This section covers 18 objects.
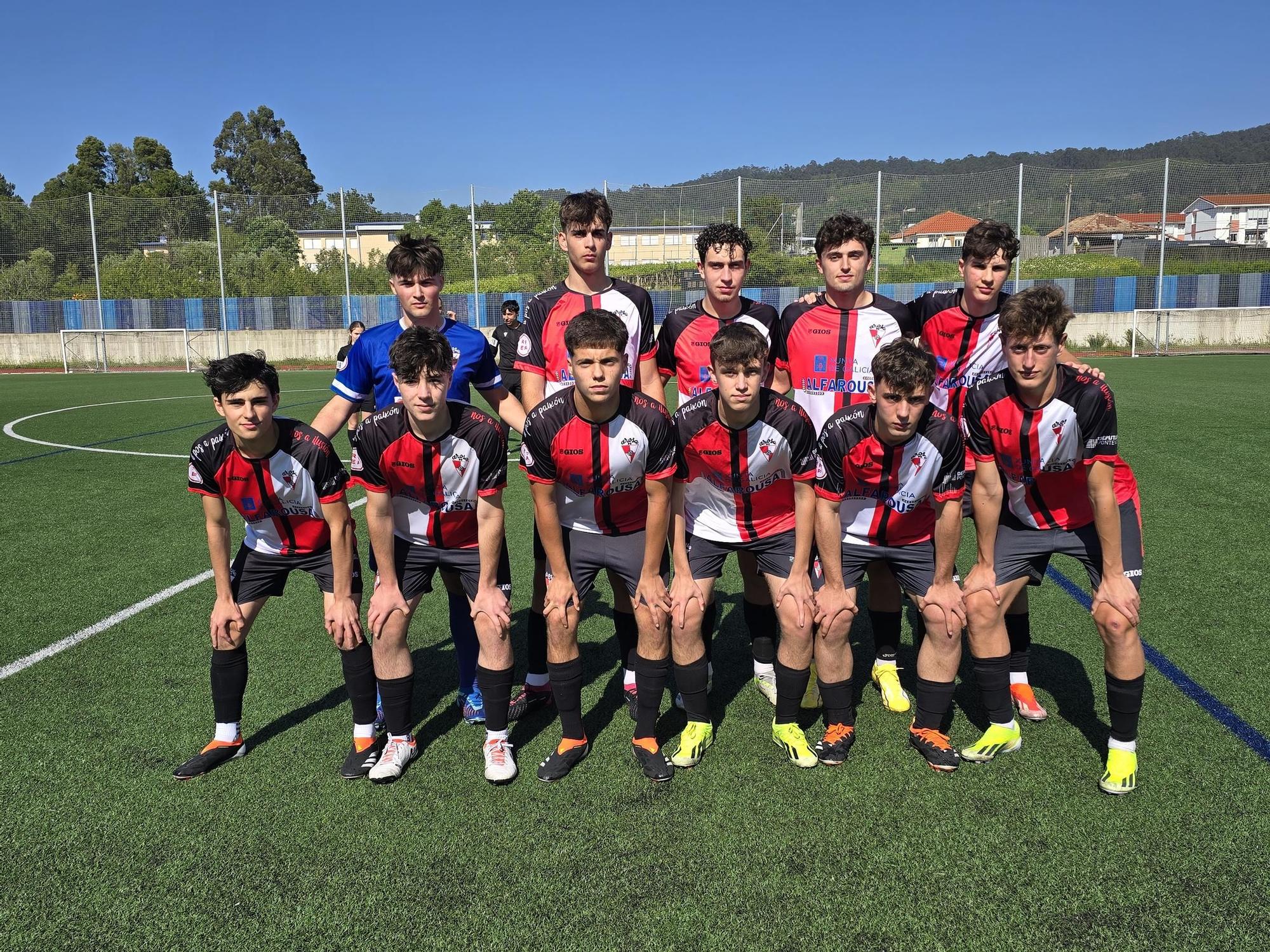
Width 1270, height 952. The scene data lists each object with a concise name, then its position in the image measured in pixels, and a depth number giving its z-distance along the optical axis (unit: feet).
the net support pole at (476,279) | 90.63
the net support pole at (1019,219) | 85.98
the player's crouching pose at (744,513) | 12.39
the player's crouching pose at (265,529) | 12.27
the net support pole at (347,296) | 92.84
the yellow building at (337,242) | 93.45
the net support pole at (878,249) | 81.30
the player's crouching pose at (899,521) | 12.19
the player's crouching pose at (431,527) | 12.07
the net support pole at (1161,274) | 87.30
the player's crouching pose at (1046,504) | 11.62
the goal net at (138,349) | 93.86
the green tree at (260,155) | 242.58
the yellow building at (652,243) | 87.40
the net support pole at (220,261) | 91.00
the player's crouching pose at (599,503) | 11.86
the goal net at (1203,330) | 87.76
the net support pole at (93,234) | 90.74
